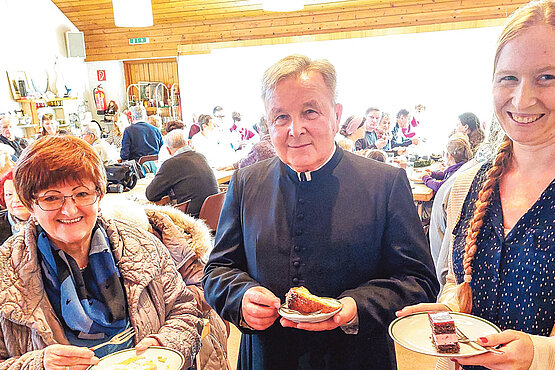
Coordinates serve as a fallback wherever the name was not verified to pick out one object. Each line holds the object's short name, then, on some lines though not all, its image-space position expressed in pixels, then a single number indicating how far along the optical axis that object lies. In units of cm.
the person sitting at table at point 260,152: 446
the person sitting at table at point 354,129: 589
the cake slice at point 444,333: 105
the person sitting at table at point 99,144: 572
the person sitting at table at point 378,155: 431
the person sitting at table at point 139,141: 683
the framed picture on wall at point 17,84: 955
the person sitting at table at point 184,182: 416
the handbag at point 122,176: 458
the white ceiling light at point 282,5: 503
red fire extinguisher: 1212
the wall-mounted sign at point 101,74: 1212
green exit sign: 1069
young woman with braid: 101
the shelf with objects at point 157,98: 1180
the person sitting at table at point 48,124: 719
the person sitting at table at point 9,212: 203
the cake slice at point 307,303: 112
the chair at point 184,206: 387
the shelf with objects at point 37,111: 962
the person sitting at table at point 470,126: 492
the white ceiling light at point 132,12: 519
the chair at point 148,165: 611
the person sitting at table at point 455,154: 398
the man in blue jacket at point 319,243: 124
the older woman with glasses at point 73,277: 136
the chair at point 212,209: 368
